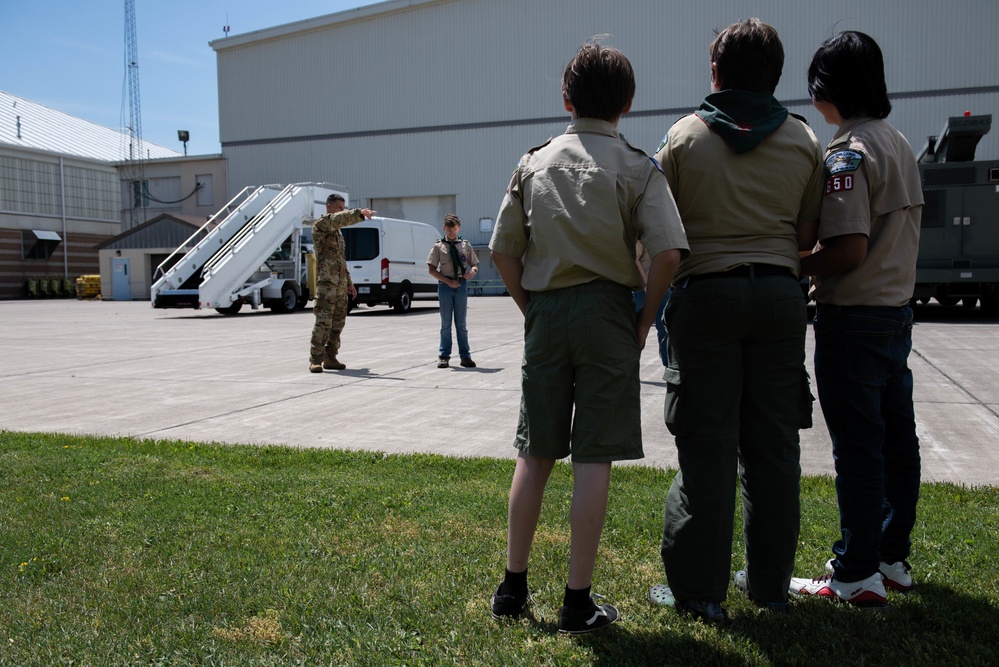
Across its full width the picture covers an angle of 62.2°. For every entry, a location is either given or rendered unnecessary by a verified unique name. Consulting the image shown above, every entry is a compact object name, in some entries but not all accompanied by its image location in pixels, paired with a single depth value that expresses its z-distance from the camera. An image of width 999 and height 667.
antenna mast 44.84
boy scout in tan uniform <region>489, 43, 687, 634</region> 2.64
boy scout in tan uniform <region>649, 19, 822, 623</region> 2.71
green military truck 15.14
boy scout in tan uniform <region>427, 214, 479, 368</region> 10.02
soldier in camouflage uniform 9.66
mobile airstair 22.23
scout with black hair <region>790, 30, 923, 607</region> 2.79
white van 21.34
